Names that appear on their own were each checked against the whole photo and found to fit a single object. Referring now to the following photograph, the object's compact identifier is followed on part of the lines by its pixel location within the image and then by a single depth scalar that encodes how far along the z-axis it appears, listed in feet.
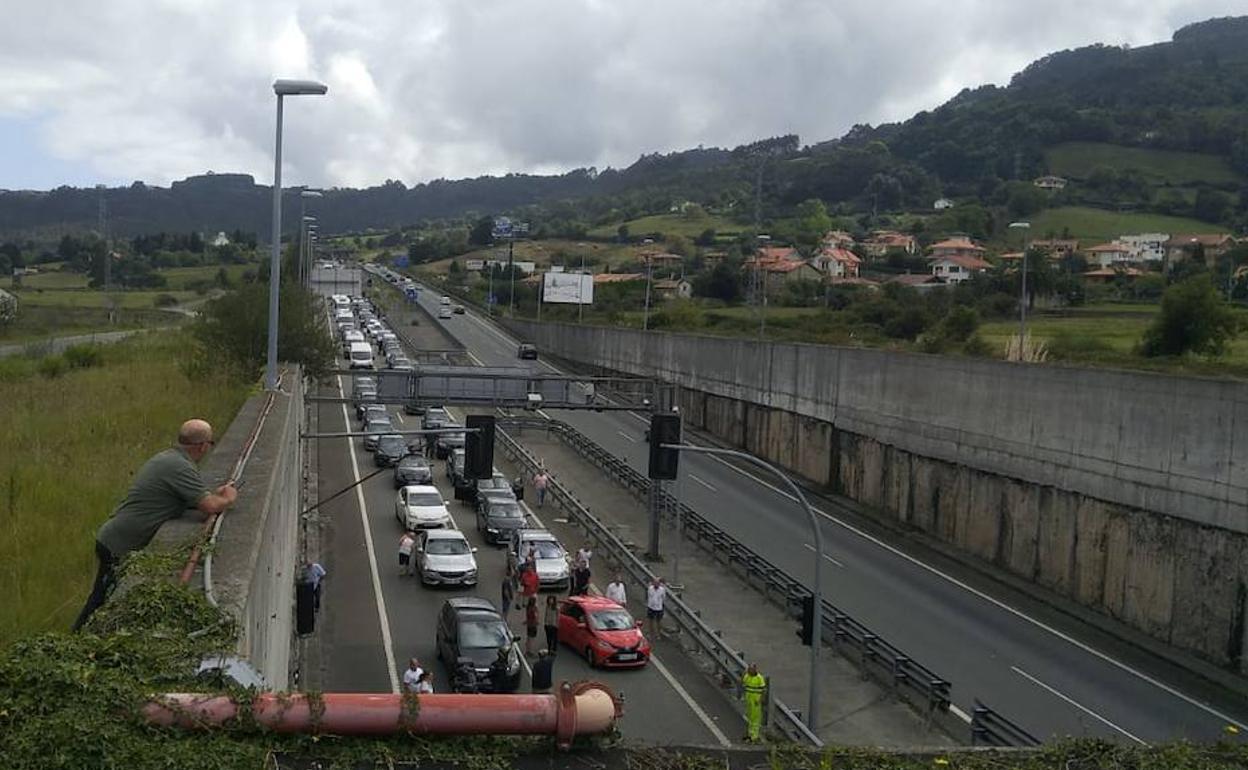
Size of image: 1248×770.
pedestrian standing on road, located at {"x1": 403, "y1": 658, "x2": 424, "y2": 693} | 56.13
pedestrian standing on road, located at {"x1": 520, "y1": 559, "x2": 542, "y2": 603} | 81.87
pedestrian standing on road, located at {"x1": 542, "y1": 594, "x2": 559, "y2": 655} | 75.65
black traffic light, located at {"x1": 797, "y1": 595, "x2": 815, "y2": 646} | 64.59
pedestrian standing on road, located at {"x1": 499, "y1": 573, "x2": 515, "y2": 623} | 86.94
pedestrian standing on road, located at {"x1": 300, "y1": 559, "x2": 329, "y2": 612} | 72.29
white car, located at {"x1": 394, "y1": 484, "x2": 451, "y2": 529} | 112.06
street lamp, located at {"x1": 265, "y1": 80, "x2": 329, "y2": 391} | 78.18
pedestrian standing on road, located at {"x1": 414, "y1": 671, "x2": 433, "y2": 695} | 55.62
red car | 73.10
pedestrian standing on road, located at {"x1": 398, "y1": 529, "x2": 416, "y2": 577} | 98.32
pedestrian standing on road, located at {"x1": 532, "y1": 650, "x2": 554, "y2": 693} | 61.05
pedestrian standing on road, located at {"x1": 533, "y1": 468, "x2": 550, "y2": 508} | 129.08
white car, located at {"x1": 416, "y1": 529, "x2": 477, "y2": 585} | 93.04
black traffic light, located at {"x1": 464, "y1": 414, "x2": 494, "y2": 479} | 70.95
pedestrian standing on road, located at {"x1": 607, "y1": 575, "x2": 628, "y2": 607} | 86.38
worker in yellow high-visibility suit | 57.16
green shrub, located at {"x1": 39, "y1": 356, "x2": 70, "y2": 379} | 118.99
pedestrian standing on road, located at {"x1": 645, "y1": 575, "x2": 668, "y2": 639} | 81.92
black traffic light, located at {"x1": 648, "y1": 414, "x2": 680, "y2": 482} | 71.67
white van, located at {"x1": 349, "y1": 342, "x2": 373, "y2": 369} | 216.58
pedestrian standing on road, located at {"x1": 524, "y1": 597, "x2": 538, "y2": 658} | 79.30
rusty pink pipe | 16.85
